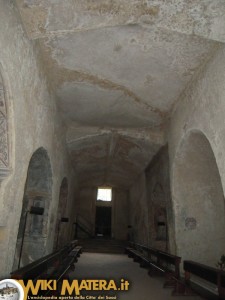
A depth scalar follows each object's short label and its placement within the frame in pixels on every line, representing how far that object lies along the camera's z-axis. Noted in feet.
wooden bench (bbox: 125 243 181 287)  16.53
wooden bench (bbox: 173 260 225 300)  12.32
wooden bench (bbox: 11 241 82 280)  10.83
